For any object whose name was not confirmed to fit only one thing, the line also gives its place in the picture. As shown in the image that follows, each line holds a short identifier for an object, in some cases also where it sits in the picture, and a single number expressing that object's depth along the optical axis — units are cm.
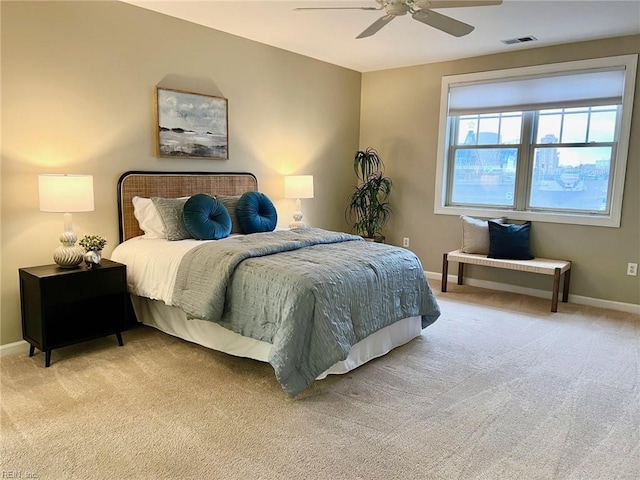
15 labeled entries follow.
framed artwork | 397
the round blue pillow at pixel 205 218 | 359
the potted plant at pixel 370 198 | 581
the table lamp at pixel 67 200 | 296
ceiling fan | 274
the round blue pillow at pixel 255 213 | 404
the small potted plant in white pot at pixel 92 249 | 317
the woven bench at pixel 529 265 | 433
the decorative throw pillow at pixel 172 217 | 364
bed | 262
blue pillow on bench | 475
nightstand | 292
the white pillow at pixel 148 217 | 371
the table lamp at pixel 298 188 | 492
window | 442
